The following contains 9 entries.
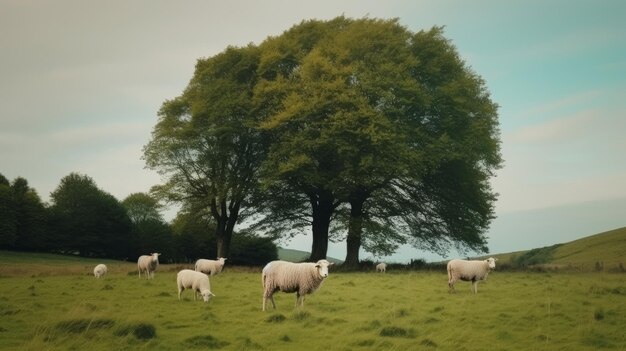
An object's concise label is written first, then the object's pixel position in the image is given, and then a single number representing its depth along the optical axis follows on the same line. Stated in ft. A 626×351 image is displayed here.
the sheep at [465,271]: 68.08
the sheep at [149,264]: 95.50
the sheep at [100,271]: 99.25
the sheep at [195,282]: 58.70
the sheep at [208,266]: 93.71
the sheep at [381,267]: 113.50
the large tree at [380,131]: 102.42
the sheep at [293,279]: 52.34
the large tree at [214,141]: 120.57
